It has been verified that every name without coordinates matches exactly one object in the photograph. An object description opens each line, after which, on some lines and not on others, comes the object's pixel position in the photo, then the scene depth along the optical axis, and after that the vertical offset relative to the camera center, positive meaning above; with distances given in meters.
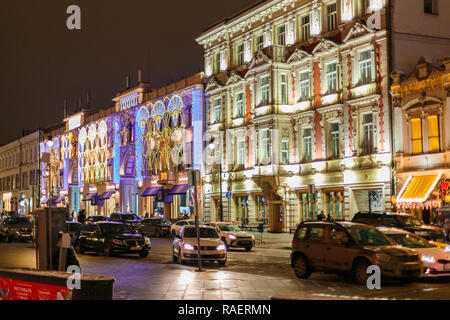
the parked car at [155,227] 43.78 -2.03
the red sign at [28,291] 7.58 -1.18
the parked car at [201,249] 22.56 -1.90
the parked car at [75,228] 29.39 -1.41
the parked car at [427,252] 17.34 -1.70
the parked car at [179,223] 38.31 -1.63
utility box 12.75 -0.68
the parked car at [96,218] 44.09 -1.32
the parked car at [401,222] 24.03 -1.16
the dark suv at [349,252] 16.17 -1.60
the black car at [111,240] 26.19 -1.77
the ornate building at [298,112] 36.44 +5.79
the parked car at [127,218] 46.31 -1.45
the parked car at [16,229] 38.41 -1.75
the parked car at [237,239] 30.70 -2.10
